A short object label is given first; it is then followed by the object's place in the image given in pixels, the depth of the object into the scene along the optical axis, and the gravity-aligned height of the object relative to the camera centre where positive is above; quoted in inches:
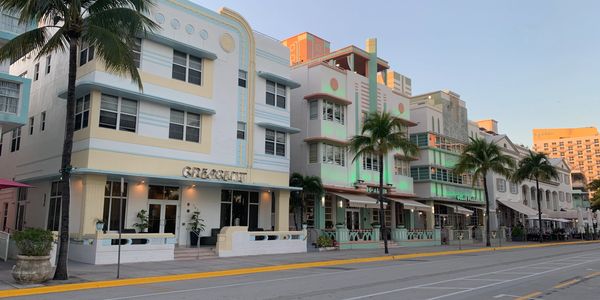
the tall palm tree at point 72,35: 604.4 +239.1
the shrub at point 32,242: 579.8 -20.9
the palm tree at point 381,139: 1139.3 +205.9
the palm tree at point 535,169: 1967.3 +242.1
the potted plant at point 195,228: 993.5 -4.3
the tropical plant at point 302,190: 1233.4 +93.2
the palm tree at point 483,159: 1582.2 +225.1
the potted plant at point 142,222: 902.4 +6.2
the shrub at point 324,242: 1151.9 -34.7
